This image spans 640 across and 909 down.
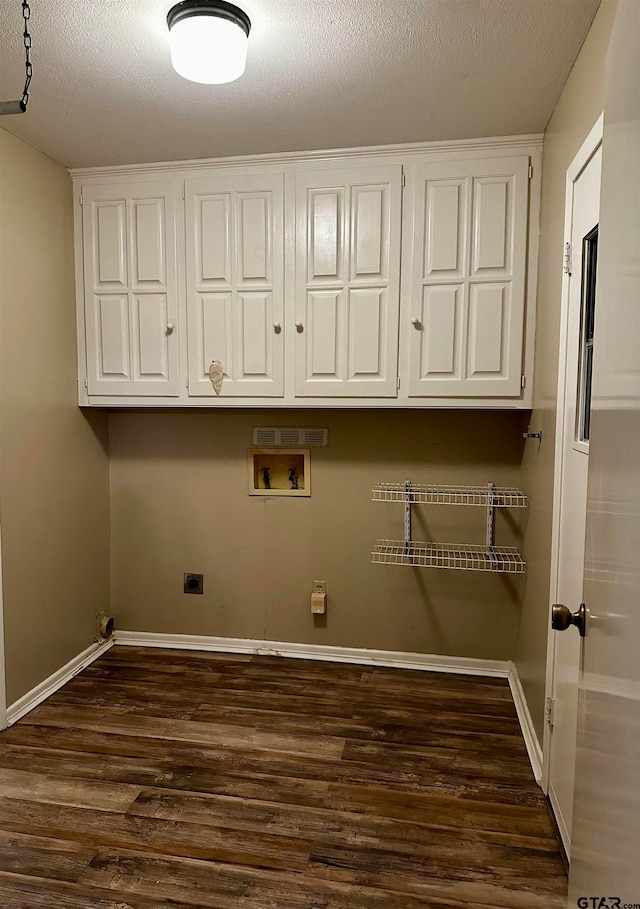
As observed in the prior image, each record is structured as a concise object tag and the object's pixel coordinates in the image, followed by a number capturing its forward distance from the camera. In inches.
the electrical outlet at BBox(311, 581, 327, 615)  117.5
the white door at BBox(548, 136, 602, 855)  65.8
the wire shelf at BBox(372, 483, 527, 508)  109.6
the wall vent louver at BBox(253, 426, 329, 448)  117.1
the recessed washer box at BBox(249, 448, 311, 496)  118.6
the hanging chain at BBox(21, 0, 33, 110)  60.4
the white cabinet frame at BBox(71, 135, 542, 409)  95.7
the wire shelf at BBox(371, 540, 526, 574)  110.2
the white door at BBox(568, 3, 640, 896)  25.9
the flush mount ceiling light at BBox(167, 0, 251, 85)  62.6
